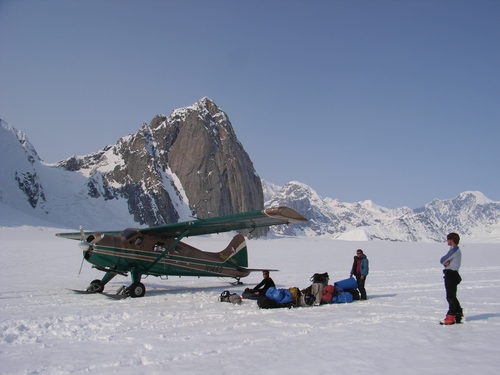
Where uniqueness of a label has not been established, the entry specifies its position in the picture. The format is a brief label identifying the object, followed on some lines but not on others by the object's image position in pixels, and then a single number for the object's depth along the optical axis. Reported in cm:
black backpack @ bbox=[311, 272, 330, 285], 1092
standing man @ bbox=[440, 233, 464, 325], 748
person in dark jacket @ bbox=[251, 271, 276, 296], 1113
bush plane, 1238
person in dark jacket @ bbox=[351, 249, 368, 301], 1144
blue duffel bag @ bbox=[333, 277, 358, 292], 1152
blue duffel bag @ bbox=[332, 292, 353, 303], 1101
